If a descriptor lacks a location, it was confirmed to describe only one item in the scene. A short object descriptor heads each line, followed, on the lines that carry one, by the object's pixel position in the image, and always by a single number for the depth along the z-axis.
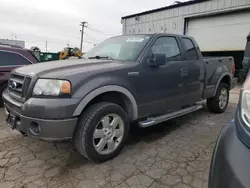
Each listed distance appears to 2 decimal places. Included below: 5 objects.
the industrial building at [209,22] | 10.50
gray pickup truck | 2.39
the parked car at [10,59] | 5.36
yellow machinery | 18.91
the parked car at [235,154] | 1.11
